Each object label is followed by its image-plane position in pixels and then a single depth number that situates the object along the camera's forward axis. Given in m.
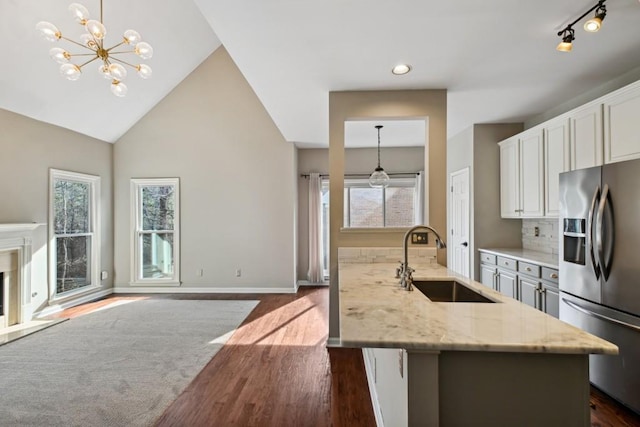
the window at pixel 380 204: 5.86
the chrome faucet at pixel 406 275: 1.76
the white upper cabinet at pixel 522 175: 3.40
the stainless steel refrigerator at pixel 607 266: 1.93
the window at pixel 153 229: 5.44
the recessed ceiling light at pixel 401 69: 2.48
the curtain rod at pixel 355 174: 5.75
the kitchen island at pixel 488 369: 1.00
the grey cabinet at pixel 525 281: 2.76
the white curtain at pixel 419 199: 5.62
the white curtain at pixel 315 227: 5.70
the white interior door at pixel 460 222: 4.52
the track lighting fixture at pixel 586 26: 1.72
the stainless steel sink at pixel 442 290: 2.01
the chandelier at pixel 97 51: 2.26
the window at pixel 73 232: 4.41
